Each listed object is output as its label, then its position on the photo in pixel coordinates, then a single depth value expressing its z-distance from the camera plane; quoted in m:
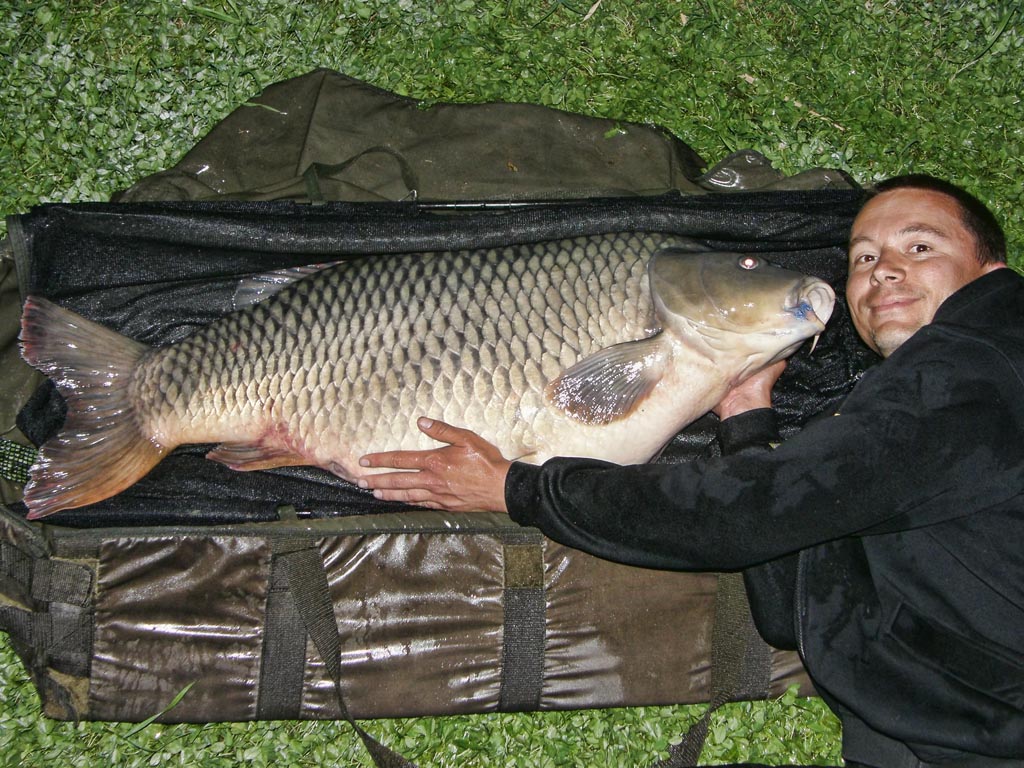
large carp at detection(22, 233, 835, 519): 2.23
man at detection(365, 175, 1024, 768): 1.76
